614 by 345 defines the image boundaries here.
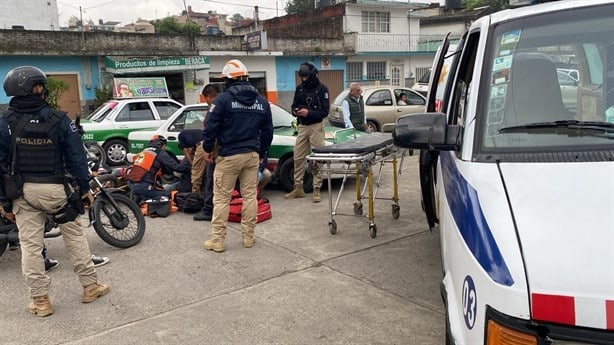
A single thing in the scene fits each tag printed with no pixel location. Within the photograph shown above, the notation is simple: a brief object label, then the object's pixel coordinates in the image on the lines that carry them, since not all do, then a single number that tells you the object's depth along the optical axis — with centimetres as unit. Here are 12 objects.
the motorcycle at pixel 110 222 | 518
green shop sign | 1975
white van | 178
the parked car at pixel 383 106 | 1596
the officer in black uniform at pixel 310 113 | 757
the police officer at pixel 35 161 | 396
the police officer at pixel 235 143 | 543
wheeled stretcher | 533
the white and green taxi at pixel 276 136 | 816
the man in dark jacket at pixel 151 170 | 730
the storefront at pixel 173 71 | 1989
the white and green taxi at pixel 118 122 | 1180
